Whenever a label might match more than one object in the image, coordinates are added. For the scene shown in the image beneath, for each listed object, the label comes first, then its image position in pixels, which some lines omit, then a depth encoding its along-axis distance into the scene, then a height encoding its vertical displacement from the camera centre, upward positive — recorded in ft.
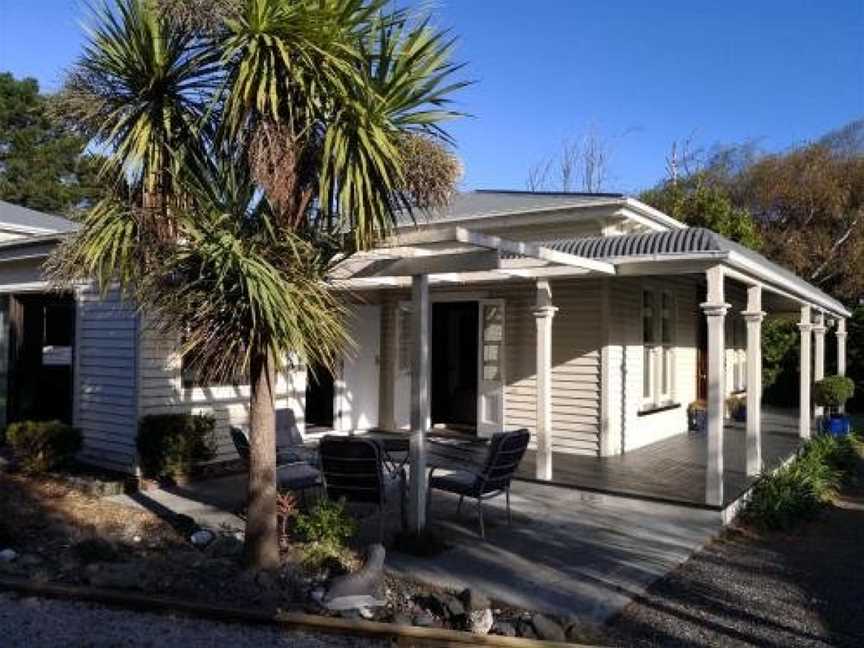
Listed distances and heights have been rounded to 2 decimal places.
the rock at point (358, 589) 15.83 -4.94
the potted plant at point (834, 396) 47.78 -2.43
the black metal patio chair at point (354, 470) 20.16 -3.11
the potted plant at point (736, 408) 54.17 -3.73
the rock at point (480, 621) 14.89 -5.22
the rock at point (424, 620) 15.15 -5.32
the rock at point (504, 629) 14.70 -5.31
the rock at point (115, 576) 17.12 -5.12
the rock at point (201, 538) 20.81 -5.09
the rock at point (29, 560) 19.31 -5.33
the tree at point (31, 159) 103.71 +26.55
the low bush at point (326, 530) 18.92 -4.42
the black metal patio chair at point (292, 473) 23.17 -3.69
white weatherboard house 25.23 +0.23
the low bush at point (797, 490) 25.44 -4.93
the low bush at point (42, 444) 29.45 -3.60
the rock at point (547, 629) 14.39 -5.20
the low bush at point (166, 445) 28.07 -3.43
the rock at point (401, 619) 15.05 -5.24
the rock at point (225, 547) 19.74 -5.12
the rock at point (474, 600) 15.44 -5.03
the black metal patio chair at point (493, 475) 21.50 -3.50
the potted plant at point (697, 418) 44.39 -3.59
